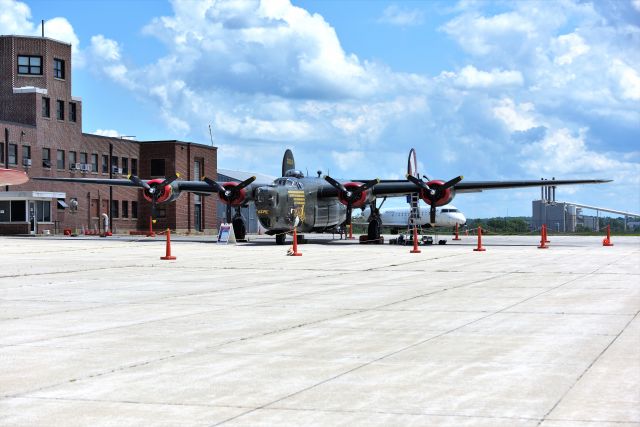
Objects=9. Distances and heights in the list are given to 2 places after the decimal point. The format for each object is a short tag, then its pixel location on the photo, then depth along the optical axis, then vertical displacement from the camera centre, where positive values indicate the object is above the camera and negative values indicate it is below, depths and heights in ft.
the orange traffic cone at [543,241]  129.50 -2.59
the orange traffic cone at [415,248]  114.89 -3.02
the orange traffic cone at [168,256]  96.44 -3.13
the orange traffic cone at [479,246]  121.17 -2.98
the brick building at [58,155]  229.04 +22.18
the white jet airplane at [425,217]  251.60 +2.77
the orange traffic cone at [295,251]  106.22 -2.97
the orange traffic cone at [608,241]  144.46 -2.95
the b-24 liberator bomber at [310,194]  148.15 +6.11
